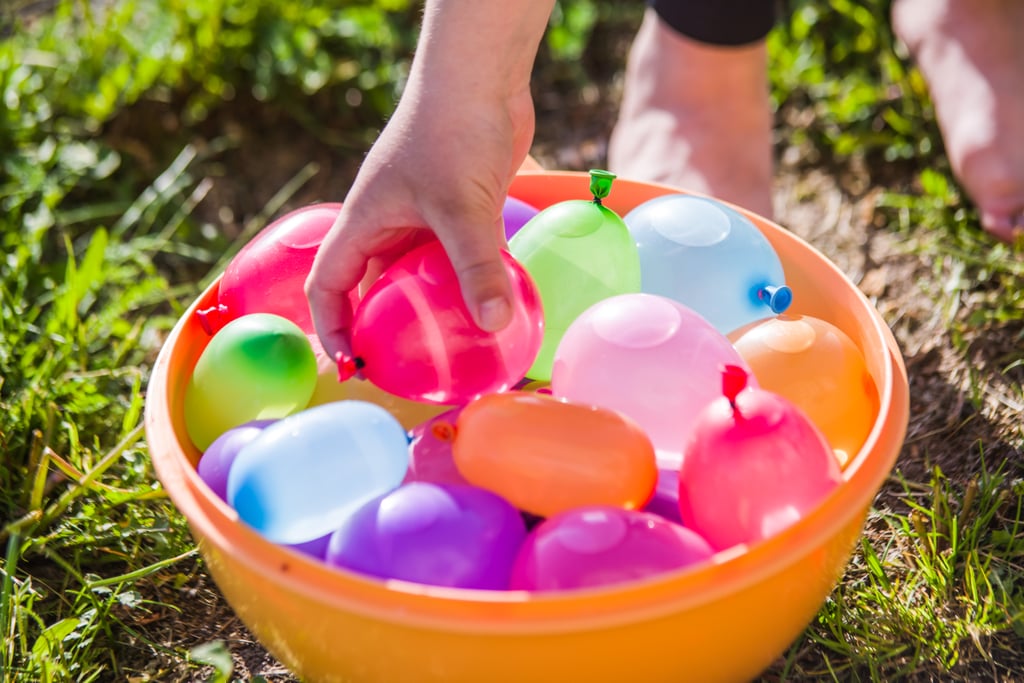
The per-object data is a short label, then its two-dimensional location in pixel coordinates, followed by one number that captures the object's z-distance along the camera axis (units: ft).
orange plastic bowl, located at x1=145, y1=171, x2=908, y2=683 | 2.34
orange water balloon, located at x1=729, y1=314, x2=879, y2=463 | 3.19
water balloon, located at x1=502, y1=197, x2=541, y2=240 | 3.93
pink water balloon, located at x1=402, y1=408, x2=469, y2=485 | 2.98
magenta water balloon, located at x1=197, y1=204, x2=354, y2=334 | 3.61
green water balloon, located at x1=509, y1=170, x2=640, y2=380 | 3.45
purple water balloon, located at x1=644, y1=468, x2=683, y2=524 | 3.07
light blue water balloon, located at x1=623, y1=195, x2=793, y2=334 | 3.58
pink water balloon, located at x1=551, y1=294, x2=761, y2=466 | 2.99
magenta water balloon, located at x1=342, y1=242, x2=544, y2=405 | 2.91
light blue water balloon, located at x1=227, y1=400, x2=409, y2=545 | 2.70
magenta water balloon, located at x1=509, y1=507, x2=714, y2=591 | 2.50
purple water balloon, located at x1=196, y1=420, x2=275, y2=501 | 3.05
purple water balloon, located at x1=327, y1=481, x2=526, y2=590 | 2.59
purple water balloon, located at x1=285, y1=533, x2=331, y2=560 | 2.92
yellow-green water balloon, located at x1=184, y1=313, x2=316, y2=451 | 3.25
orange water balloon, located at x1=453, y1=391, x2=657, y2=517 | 2.76
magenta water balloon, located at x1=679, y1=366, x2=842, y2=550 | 2.66
